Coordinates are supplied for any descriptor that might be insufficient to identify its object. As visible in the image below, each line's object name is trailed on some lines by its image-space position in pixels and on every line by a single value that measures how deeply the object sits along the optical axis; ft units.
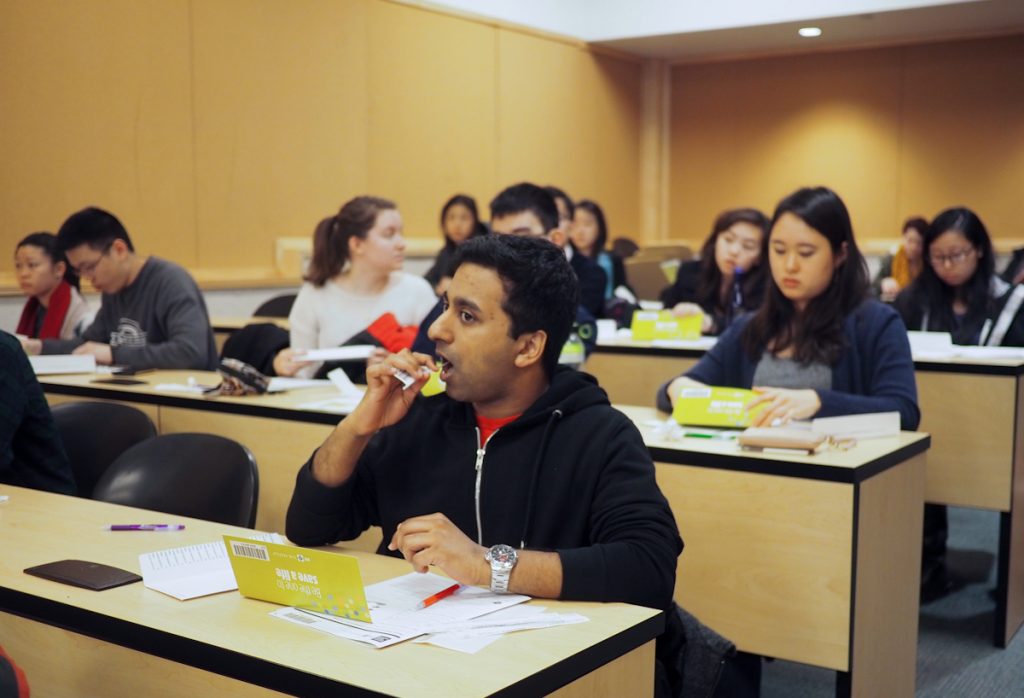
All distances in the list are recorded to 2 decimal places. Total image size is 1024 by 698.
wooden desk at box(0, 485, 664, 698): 4.28
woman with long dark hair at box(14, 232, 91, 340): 16.33
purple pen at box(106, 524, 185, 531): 6.66
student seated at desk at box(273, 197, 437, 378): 13.33
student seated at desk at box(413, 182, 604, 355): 11.44
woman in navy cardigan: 9.68
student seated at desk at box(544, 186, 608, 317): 16.93
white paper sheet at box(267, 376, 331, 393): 11.72
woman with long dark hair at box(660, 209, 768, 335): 15.81
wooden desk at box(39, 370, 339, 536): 10.38
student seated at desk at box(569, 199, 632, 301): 25.08
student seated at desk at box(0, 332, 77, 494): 7.89
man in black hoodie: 5.78
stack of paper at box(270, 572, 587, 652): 4.66
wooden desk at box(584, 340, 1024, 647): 11.78
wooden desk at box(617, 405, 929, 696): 8.02
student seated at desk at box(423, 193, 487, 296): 24.06
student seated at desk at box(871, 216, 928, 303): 25.07
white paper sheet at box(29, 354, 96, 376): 12.96
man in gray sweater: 13.76
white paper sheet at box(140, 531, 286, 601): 5.41
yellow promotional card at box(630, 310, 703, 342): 15.42
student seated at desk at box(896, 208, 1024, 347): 14.56
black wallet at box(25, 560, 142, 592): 5.49
